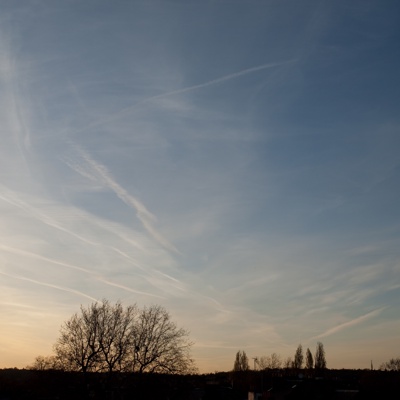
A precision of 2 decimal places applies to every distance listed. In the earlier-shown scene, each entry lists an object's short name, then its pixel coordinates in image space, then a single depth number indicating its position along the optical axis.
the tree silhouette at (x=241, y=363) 180.07
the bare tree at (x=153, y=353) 81.94
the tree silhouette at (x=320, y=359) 170.88
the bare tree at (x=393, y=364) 190.94
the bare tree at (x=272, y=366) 188.62
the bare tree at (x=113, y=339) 80.99
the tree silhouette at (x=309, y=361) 174.30
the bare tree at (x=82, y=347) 78.94
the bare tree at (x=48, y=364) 79.00
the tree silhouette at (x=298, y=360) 176.25
